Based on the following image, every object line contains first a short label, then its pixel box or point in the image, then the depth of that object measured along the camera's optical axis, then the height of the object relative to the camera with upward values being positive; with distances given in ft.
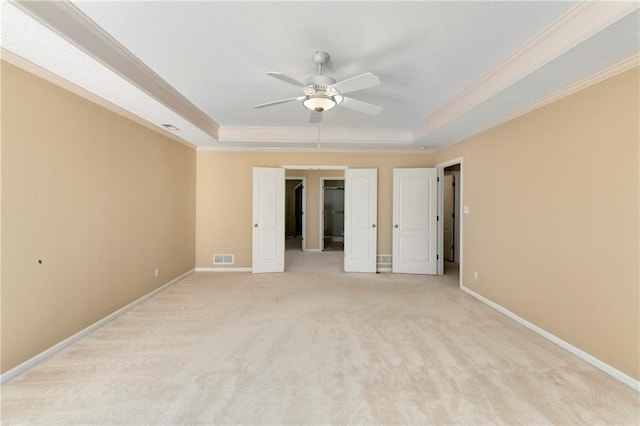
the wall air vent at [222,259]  17.48 -3.08
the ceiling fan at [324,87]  7.04 +3.49
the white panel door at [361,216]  17.63 -0.21
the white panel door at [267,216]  17.21 -0.25
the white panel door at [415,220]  16.90 -0.43
